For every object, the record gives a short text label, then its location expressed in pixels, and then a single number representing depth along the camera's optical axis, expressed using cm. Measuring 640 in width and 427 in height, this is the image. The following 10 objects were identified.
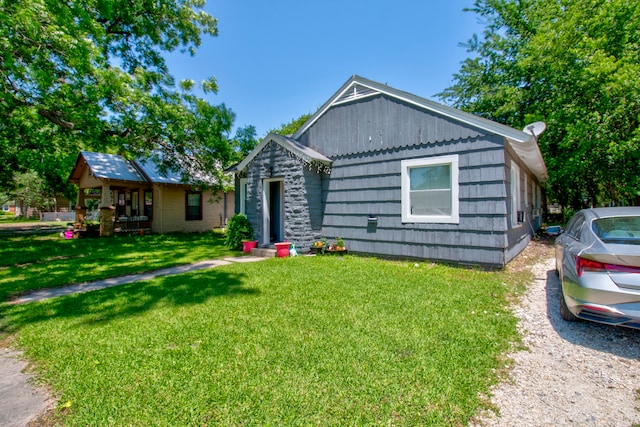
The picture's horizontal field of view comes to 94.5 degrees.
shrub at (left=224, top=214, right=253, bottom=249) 978
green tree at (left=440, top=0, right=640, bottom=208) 1028
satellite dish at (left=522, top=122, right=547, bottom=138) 707
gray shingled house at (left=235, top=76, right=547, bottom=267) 640
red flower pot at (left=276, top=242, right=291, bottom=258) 828
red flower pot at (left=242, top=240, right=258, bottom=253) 919
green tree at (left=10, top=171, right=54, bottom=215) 3288
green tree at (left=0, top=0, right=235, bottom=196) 761
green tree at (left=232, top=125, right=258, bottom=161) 1327
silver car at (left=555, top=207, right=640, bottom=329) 288
